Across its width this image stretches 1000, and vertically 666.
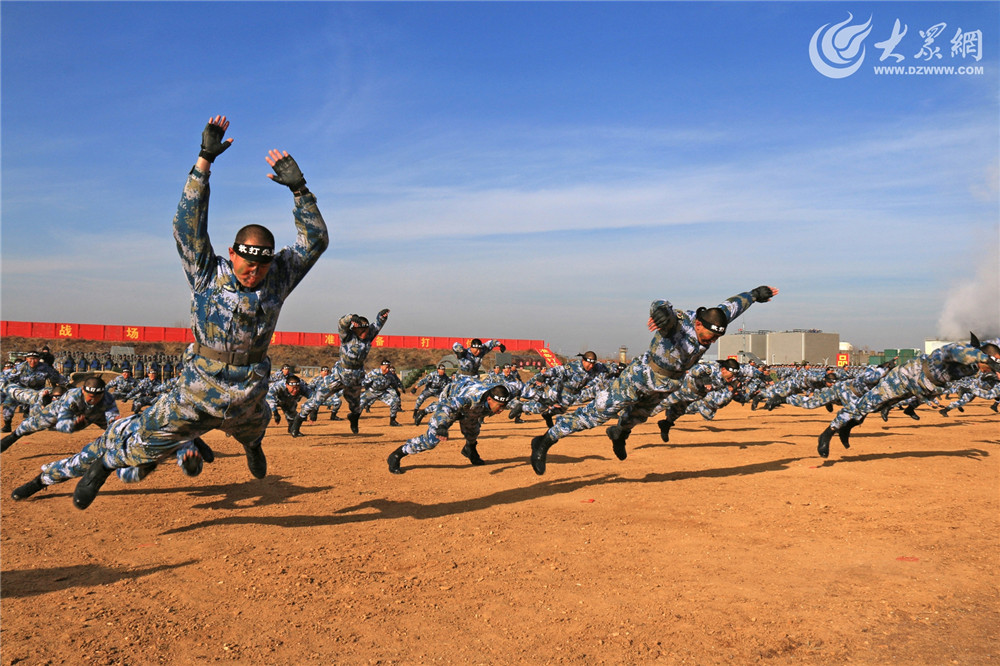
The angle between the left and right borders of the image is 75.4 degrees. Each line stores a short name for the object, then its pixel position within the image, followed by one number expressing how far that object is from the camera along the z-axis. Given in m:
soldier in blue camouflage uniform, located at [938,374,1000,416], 18.69
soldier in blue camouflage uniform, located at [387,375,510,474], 8.06
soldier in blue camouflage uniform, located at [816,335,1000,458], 8.66
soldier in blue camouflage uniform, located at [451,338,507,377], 12.70
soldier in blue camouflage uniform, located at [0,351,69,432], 13.69
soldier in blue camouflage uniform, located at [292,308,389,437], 12.88
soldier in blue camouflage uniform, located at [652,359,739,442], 12.66
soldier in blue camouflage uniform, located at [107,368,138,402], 22.05
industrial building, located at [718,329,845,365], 55.38
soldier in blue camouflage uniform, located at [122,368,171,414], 20.23
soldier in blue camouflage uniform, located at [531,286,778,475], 7.17
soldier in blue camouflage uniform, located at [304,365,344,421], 14.49
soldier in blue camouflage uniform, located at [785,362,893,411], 11.86
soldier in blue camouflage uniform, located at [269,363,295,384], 15.64
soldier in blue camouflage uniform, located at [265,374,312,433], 13.52
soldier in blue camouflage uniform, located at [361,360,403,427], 17.02
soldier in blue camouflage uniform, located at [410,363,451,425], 18.12
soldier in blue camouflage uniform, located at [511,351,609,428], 15.95
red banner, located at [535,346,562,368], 46.00
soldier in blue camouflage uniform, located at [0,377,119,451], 9.59
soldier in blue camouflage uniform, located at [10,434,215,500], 5.24
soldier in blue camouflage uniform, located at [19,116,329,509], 4.42
